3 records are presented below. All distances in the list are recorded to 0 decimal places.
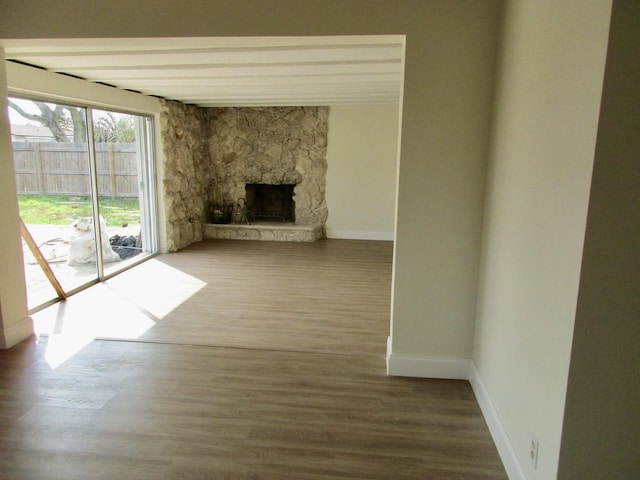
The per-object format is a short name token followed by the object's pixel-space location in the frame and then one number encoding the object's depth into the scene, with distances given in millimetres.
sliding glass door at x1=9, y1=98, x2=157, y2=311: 4125
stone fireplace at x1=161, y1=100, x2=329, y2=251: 7652
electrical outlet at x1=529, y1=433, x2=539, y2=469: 1701
